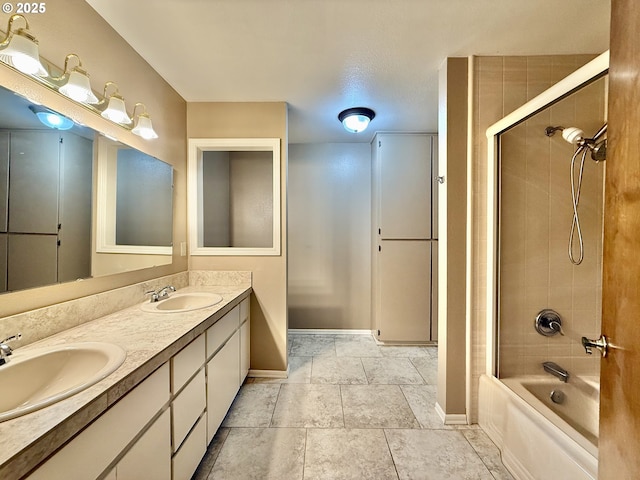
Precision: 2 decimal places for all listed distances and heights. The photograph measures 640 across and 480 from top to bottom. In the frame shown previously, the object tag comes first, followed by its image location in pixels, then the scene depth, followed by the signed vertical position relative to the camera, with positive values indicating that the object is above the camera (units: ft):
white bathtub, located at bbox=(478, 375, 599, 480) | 3.70 -3.01
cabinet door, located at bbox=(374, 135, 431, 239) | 10.03 +2.27
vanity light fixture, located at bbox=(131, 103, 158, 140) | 5.40 +2.34
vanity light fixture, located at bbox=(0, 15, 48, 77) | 3.19 +2.34
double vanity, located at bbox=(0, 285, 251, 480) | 2.02 -1.64
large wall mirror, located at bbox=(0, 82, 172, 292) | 3.33 +0.59
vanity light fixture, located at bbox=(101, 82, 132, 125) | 4.68 +2.36
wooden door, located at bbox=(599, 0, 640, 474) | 2.31 -0.19
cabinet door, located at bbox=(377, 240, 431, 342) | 10.03 -1.96
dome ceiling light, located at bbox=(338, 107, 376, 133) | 7.95 +3.78
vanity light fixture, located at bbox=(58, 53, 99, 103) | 3.92 +2.35
